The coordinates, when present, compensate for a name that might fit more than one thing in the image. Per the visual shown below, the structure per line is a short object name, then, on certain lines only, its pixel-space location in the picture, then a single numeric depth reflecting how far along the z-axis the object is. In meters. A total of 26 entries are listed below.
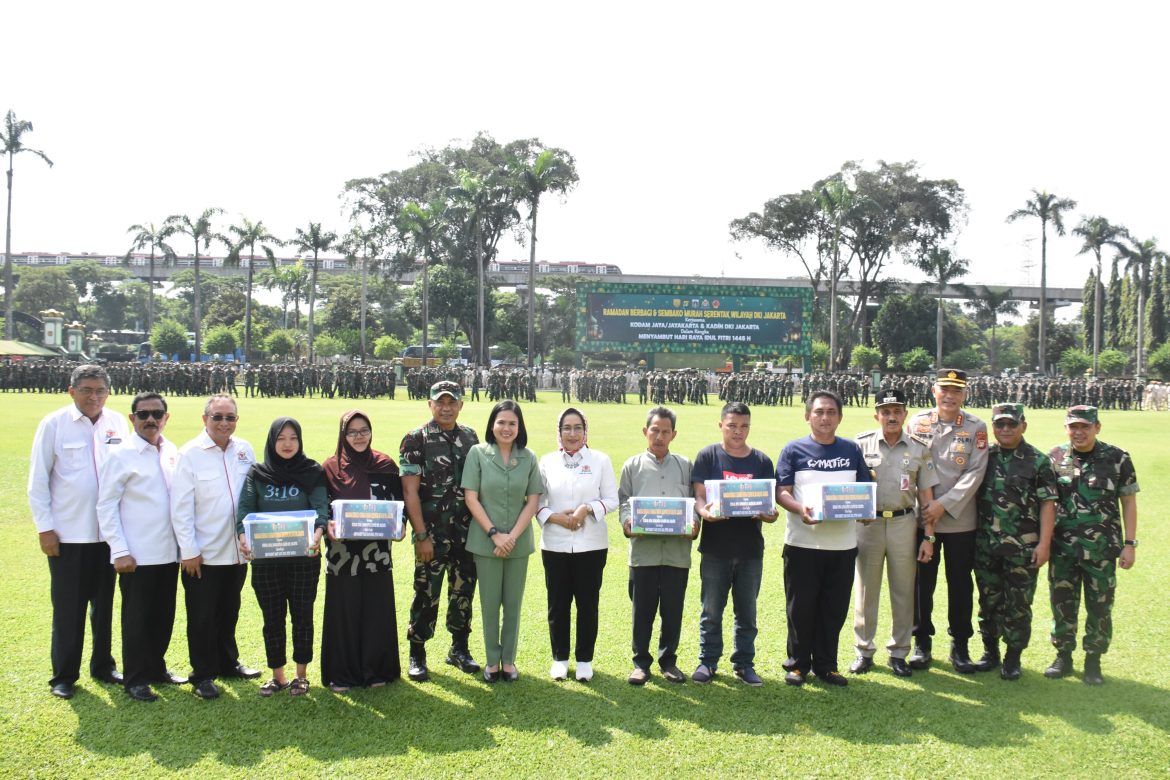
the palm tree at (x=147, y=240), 50.84
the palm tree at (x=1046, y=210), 44.81
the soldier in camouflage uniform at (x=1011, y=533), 4.75
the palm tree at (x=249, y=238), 47.28
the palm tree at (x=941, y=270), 48.19
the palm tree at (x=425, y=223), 43.19
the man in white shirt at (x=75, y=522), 4.35
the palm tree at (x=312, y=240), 47.69
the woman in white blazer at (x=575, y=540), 4.59
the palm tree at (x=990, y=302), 50.79
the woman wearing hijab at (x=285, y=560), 4.31
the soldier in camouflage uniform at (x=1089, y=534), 4.74
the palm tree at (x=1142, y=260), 48.00
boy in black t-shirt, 4.61
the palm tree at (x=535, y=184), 40.34
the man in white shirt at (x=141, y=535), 4.29
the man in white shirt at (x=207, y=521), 4.30
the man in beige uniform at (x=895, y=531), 4.84
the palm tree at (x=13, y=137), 45.00
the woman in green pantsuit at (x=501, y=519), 4.58
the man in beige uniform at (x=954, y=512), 4.85
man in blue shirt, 4.64
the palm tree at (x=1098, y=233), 47.94
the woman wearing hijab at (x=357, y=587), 4.43
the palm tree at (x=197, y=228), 47.31
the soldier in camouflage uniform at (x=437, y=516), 4.64
